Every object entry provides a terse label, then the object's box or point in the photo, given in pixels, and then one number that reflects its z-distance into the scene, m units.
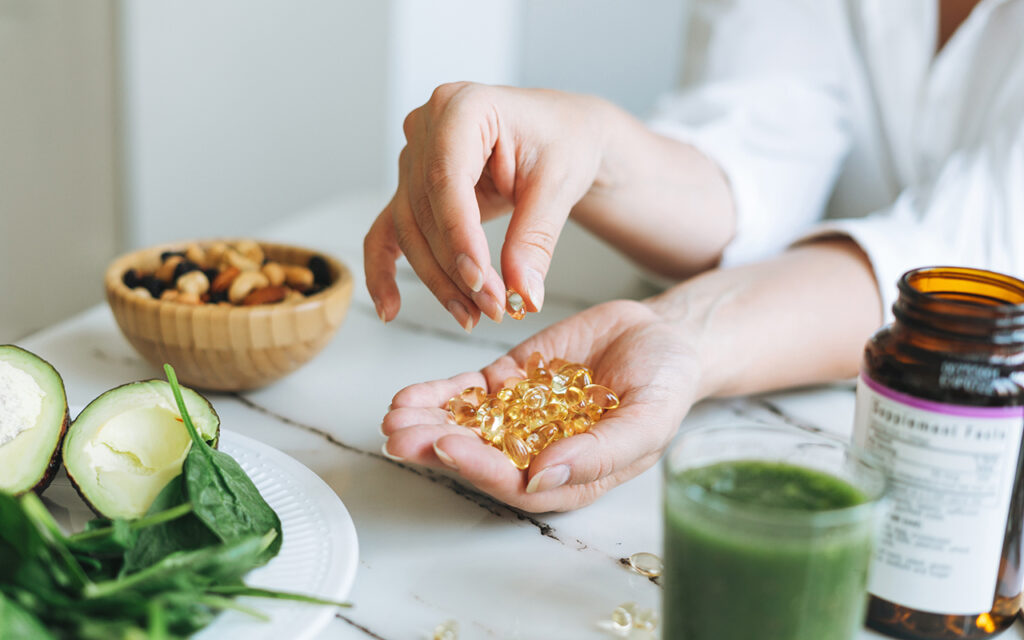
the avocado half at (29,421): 0.63
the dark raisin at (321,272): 0.99
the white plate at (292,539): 0.53
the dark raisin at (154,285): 0.91
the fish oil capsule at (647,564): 0.67
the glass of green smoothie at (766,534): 0.46
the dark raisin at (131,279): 0.93
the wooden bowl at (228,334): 0.85
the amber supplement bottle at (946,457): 0.52
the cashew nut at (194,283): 0.90
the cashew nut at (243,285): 0.91
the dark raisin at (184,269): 0.95
